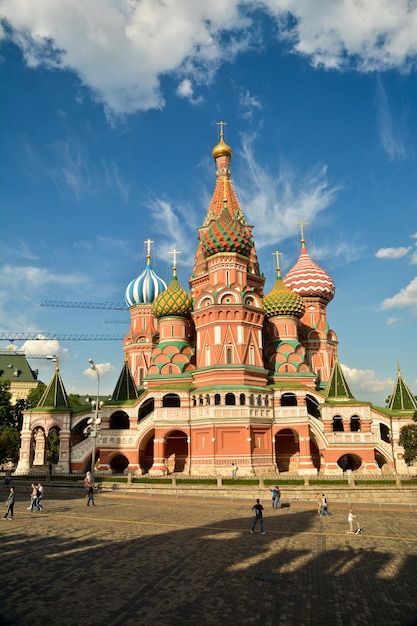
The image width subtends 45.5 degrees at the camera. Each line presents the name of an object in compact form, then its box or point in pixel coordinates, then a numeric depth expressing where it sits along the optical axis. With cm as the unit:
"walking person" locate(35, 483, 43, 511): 2234
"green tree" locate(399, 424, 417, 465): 3279
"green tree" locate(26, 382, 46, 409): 5821
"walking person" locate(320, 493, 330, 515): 2160
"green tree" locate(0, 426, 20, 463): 4712
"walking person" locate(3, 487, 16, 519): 1995
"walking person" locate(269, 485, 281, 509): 2419
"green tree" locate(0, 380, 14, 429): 4938
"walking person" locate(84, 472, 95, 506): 2442
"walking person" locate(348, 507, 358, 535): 1733
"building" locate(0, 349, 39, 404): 8550
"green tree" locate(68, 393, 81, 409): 6444
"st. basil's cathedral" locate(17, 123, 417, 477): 3888
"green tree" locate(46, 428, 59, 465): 5666
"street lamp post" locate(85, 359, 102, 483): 3047
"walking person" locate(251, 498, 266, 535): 1709
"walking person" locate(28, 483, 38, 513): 2230
